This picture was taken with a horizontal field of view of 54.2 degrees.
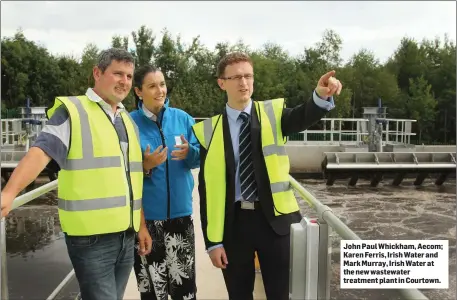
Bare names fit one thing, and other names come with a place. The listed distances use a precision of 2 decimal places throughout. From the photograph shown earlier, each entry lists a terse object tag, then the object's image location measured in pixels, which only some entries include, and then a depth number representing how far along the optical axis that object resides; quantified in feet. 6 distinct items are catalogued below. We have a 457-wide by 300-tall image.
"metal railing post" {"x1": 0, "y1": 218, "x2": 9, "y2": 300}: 6.07
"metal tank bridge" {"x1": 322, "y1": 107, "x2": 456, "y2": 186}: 40.98
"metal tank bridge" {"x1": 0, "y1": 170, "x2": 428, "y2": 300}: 5.48
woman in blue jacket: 6.95
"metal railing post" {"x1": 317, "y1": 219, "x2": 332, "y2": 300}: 5.50
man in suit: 5.96
